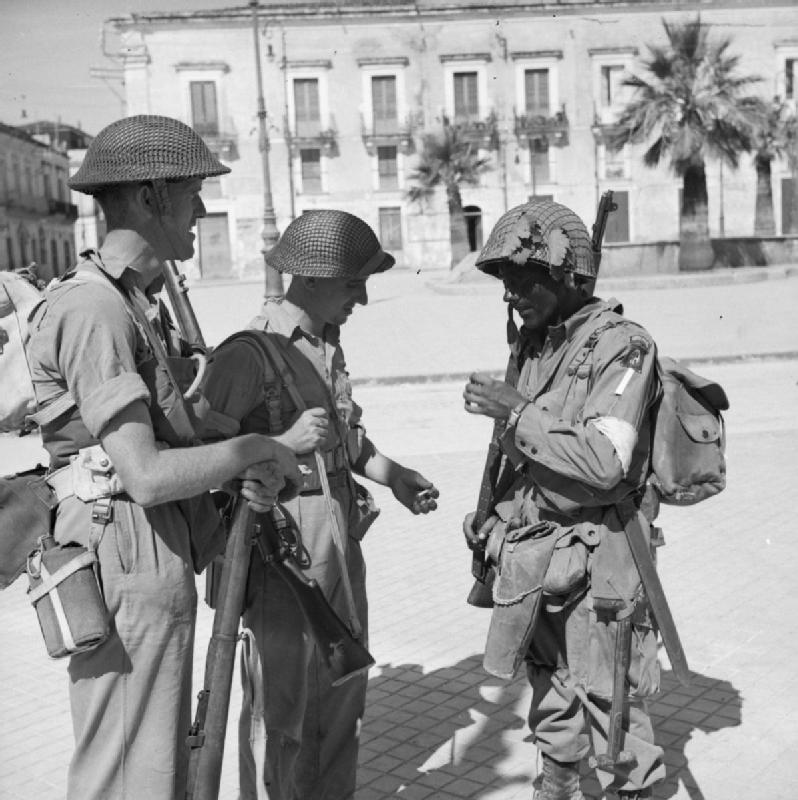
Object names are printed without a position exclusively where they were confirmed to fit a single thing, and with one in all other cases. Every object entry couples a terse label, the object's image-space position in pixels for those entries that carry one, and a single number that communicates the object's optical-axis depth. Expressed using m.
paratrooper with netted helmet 3.07
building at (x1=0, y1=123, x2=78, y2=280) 57.41
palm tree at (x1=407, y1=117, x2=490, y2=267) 49.31
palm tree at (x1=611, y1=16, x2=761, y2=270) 32.59
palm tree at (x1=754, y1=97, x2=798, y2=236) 44.81
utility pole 29.82
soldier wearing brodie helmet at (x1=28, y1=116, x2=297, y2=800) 2.39
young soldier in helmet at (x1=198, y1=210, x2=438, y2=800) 3.30
